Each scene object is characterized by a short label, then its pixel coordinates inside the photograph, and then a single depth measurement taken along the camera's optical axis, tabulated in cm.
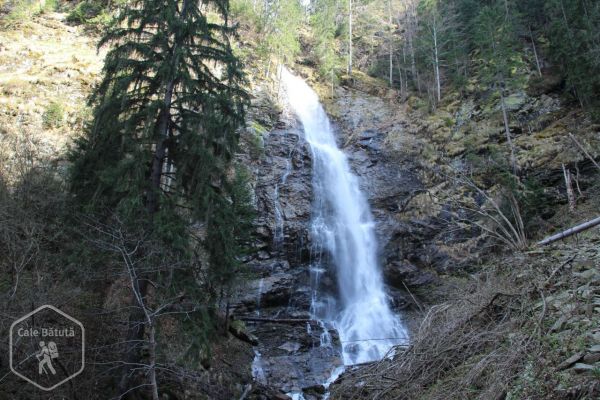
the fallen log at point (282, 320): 1555
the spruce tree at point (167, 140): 809
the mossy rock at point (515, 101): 2373
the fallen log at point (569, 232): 579
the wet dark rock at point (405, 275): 1839
